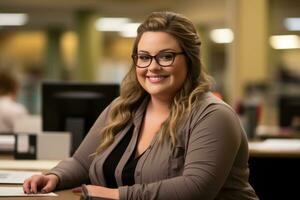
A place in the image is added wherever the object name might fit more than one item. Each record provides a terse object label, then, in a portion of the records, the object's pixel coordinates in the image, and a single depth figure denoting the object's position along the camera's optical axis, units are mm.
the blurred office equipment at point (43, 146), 4282
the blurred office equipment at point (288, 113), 7494
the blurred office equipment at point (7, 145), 4829
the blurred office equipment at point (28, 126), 4860
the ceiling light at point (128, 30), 19359
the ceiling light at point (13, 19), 17449
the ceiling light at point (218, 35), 18821
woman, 2772
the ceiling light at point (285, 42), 12395
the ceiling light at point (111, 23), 17905
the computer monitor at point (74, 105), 4725
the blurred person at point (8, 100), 7300
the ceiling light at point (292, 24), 12611
